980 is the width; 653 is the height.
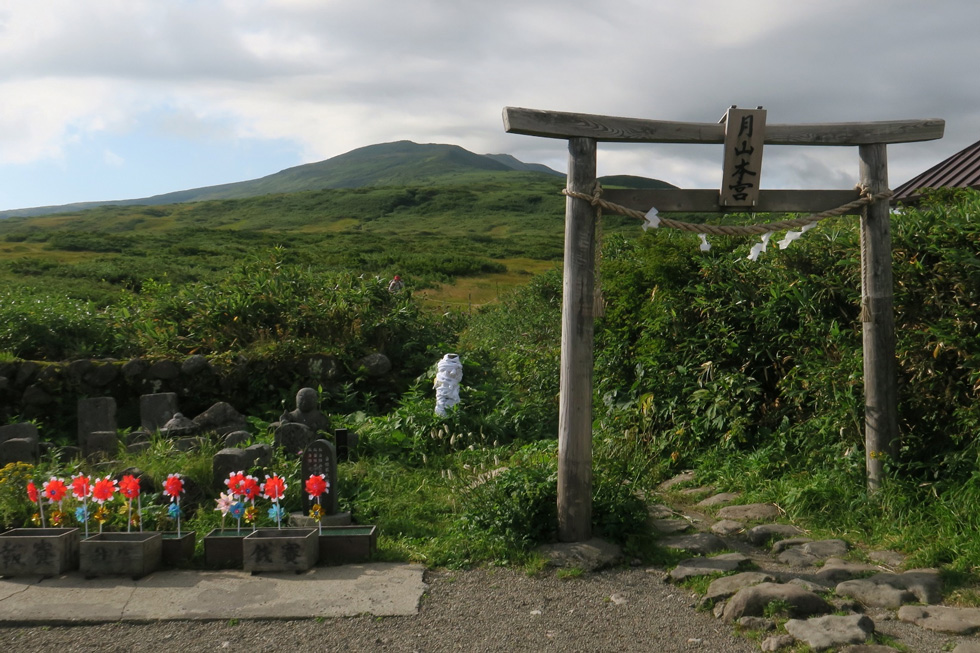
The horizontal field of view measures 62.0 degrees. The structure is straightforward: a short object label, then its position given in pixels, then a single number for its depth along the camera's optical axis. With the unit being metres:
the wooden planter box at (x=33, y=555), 5.29
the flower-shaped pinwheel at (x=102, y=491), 5.62
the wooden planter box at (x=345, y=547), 5.52
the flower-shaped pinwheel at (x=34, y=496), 5.68
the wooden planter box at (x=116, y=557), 5.24
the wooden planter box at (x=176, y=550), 5.46
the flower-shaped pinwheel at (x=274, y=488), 5.71
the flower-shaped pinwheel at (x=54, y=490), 5.66
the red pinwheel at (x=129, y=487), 5.62
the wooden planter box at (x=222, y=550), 5.43
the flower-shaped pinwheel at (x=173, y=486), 5.75
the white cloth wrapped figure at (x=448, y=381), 8.84
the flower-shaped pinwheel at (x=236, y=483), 5.71
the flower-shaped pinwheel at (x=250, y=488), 5.71
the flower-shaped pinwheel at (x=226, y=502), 5.66
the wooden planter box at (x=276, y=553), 5.29
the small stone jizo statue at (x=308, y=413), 8.41
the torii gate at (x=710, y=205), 5.54
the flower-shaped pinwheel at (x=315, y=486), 5.80
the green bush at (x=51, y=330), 10.27
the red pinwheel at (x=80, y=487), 5.61
